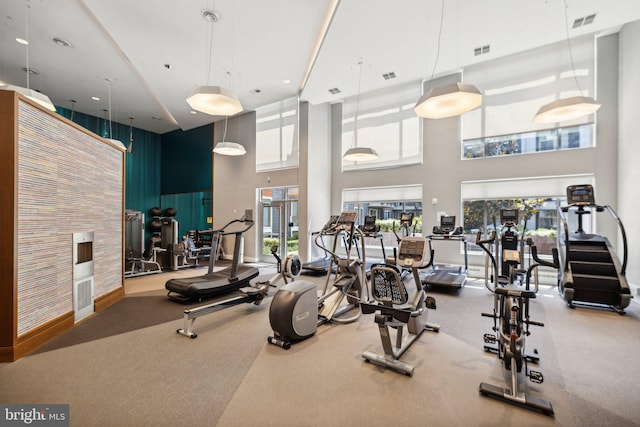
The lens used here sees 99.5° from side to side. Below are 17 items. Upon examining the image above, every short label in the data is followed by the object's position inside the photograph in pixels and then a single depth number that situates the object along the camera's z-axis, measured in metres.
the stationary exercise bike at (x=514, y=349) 2.10
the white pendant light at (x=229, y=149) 7.62
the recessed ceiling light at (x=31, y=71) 6.94
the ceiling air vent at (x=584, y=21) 5.02
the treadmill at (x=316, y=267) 7.04
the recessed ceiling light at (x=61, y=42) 5.79
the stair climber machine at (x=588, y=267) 4.21
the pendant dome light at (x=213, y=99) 4.33
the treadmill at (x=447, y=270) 5.39
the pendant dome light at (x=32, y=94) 4.52
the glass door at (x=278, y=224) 9.29
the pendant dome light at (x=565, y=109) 4.19
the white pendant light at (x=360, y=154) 6.89
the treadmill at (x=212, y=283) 4.62
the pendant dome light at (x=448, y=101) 3.54
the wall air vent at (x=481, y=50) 5.99
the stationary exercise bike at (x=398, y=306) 2.54
